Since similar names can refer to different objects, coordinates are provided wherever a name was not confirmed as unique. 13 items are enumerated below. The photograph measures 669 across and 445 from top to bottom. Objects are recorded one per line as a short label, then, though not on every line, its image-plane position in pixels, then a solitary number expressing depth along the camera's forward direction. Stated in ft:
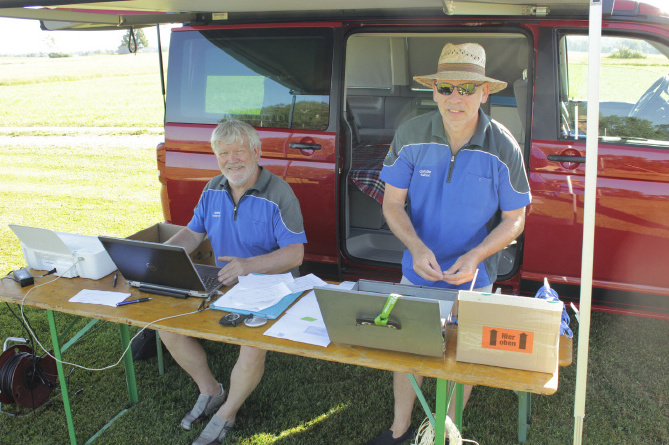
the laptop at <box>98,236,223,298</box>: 7.41
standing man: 7.57
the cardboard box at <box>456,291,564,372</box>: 5.53
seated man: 8.90
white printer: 8.41
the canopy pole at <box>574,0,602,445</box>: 5.23
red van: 10.02
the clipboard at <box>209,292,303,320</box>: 7.25
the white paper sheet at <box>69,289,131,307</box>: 7.76
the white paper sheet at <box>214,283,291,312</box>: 7.43
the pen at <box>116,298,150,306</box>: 7.67
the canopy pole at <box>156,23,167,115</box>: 12.90
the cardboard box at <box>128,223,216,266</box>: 9.77
